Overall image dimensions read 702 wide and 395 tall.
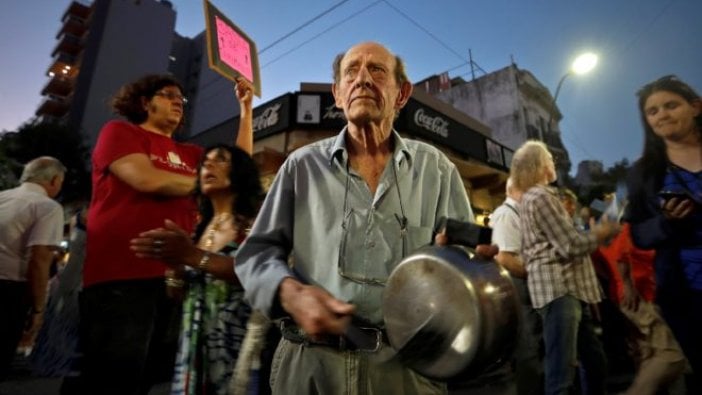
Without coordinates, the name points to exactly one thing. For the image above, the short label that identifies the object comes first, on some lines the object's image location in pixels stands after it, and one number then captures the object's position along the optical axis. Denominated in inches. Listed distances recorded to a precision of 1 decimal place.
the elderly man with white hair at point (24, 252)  129.9
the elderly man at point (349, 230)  50.1
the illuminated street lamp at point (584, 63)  486.0
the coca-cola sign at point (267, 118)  431.8
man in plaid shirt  108.2
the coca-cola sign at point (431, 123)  435.2
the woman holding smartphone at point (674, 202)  92.7
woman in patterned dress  75.1
